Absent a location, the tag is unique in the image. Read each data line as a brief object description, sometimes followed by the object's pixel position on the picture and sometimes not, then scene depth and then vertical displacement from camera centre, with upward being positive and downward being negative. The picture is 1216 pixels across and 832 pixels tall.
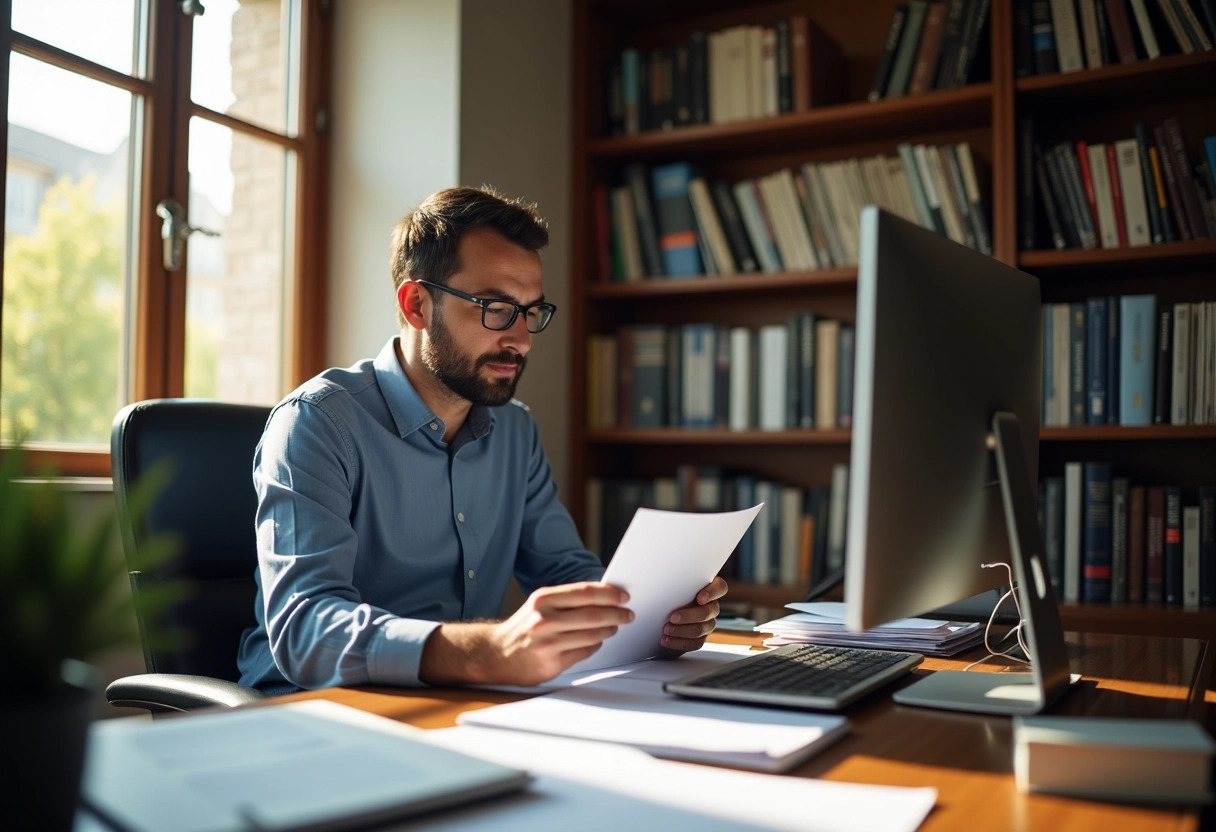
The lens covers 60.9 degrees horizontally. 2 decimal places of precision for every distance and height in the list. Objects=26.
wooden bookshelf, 2.29 +0.68
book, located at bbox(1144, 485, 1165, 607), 2.21 -0.26
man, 1.08 -0.11
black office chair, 1.32 -0.13
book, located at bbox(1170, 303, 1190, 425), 2.20 +0.13
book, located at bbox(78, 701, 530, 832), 0.57 -0.22
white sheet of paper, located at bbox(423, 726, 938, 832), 0.63 -0.25
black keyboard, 0.92 -0.25
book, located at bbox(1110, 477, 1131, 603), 2.24 -0.24
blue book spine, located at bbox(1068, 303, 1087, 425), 2.30 +0.13
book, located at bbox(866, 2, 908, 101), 2.47 +0.89
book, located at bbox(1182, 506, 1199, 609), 2.19 -0.27
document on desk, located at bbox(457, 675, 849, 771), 0.76 -0.25
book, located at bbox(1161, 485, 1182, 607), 2.20 -0.26
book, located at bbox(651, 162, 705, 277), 2.74 +0.53
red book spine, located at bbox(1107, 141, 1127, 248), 2.27 +0.52
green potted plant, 0.48 -0.10
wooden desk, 0.66 -0.26
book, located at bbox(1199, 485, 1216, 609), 2.17 -0.25
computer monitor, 0.81 -0.02
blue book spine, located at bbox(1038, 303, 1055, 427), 2.33 +0.11
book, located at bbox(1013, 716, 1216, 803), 0.68 -0.22
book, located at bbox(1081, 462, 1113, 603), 2.26 -0.24
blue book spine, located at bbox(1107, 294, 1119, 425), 2.27 +0.15
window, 1.92 +0.42
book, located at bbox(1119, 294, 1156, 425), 2.23 +0.16
